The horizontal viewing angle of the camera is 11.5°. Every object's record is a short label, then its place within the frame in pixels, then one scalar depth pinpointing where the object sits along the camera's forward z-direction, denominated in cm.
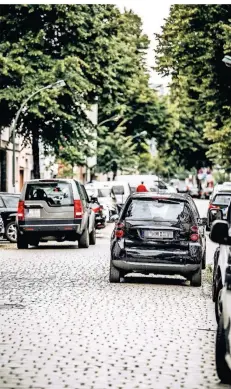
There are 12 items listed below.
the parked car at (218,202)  3916
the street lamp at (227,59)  3220
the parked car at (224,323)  865
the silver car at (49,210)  2745
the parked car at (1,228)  2742
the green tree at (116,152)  8375
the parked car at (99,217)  3628
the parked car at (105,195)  4503
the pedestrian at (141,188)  4216
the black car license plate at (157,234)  1764
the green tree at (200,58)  3772
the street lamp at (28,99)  4228
